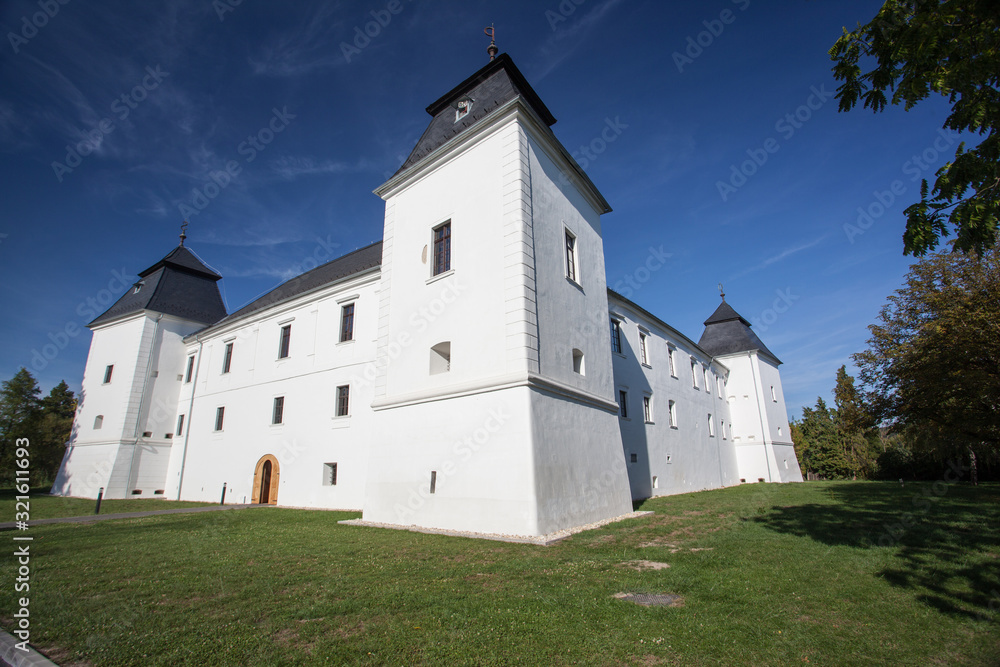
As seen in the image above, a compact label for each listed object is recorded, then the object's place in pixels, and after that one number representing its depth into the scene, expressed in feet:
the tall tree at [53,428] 108.06
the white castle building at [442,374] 34.17
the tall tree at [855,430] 51.28
